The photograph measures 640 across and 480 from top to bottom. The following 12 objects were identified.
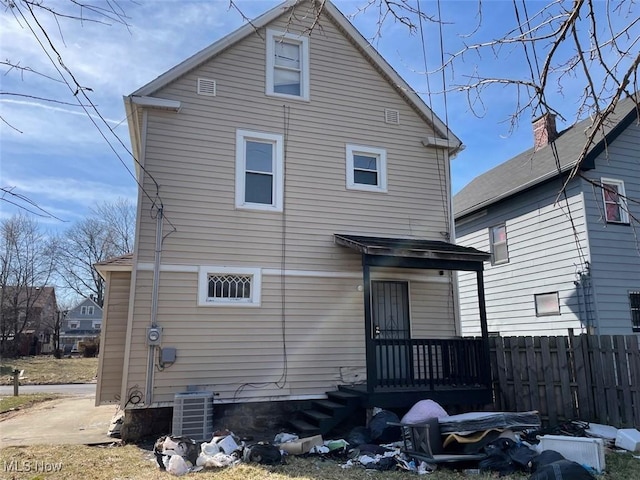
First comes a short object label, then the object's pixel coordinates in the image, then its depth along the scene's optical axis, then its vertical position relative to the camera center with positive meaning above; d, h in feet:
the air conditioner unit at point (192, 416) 23.44 -3.91
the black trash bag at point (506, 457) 17.97 -4.60
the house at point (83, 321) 183.01 +6.47
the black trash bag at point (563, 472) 14.71 -4.20
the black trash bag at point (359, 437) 22.49 -4.79
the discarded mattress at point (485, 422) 19.83 -3.56
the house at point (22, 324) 106.83 +3.45
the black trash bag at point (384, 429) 23.17 -4.48
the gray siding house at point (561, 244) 34.76 +7.43
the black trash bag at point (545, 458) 16.98 -4.37
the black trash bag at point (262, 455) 19.81 -4.91
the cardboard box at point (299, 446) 21.16 -4.85
